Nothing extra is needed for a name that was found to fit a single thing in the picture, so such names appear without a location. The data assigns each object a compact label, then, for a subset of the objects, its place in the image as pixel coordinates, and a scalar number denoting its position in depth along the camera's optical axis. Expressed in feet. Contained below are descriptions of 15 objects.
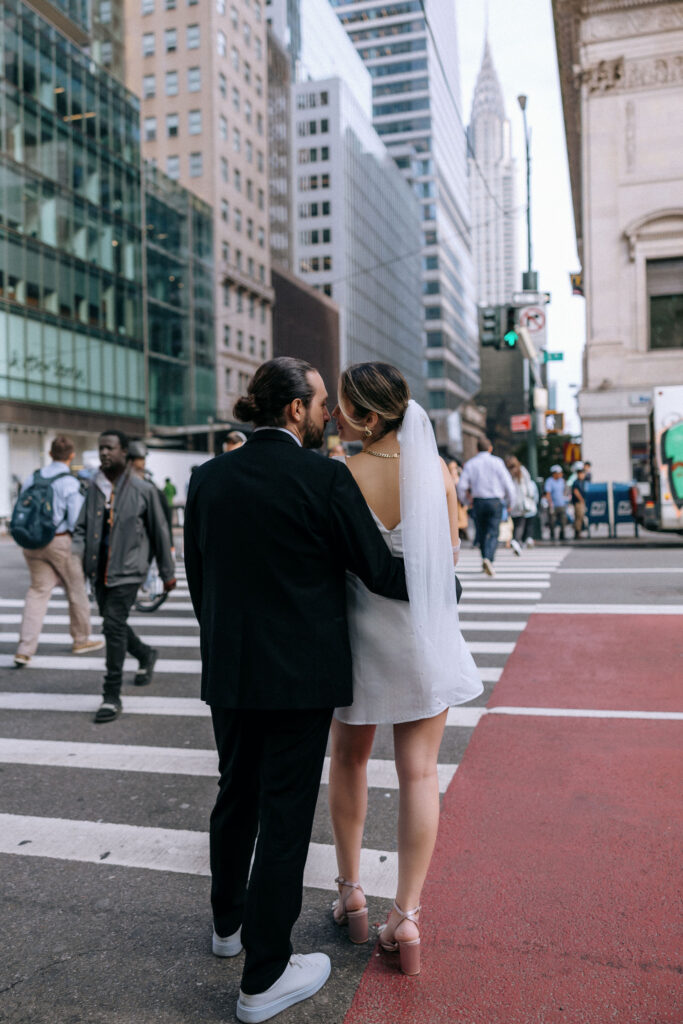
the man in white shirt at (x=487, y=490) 40.93
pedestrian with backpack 24.00
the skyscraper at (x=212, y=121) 208.64
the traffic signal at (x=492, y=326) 64.59
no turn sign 66.33
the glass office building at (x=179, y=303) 172.45
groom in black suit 7.95
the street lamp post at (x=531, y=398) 68.59
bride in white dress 8.52
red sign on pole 75.48
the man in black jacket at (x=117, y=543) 19.03
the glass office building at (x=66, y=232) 126.11
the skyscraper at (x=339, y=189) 294.87
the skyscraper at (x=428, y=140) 395.14
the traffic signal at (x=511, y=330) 64.39
